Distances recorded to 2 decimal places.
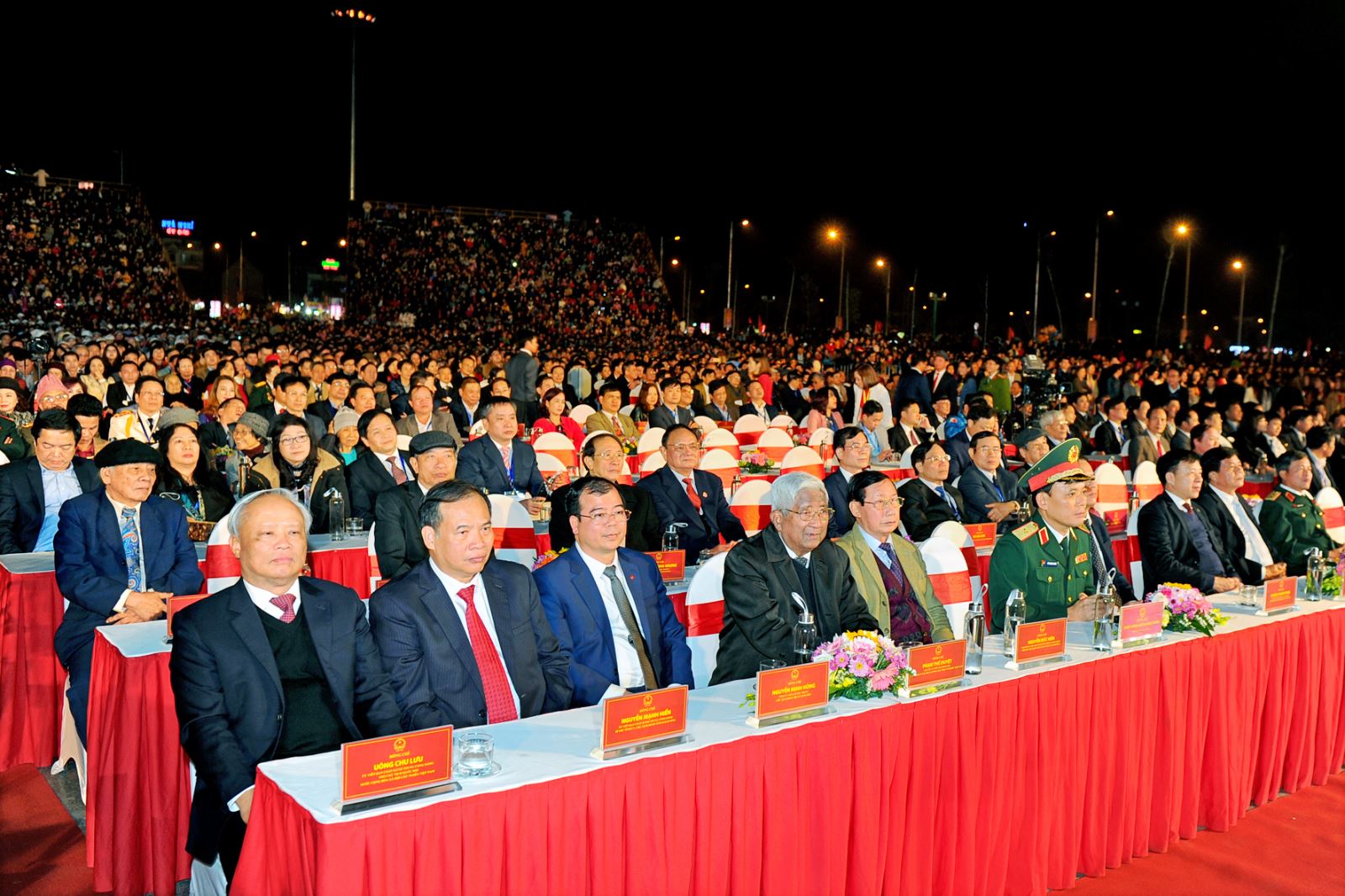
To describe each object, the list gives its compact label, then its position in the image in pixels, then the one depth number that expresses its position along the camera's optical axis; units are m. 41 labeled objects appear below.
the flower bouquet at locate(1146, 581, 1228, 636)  4.26
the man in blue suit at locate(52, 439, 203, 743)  4.31
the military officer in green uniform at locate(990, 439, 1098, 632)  4.68
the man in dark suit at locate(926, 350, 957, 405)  12.40
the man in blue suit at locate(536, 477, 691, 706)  3.83
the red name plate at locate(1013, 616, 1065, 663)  3.74
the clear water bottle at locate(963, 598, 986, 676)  3.81
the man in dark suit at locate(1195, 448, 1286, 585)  6.04
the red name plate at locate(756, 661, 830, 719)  3.09
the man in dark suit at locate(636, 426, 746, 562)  6.40
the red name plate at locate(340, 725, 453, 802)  2.42
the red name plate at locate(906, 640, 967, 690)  3.44
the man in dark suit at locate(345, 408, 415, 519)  6.32
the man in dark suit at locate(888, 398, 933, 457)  10.23
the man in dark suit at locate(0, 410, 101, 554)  5.36
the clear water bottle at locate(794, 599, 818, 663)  3.57
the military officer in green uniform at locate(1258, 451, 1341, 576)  6.38
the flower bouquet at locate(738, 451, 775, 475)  8.80
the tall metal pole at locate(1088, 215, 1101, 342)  25.08
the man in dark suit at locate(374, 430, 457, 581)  5.28
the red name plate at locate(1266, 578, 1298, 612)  4.71
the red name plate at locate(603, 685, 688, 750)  2.81
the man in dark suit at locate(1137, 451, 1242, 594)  5.58
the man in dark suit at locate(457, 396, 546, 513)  7.13
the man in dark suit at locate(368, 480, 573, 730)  3.32
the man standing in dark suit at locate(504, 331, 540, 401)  13.91
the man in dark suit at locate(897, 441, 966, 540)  6.61
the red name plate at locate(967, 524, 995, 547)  6.28
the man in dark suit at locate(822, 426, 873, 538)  6.59
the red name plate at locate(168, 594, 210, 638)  3.68
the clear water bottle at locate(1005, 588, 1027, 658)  4.05
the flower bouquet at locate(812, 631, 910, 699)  3.29
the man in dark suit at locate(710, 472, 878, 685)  3.87
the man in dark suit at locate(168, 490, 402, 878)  3.03
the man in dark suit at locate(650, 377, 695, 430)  10.81
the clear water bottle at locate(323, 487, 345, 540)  6.19
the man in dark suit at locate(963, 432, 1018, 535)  7.13
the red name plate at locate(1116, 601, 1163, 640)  4.07
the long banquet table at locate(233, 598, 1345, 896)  2.56
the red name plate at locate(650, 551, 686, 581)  5.10
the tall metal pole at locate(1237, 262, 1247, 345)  35.24
